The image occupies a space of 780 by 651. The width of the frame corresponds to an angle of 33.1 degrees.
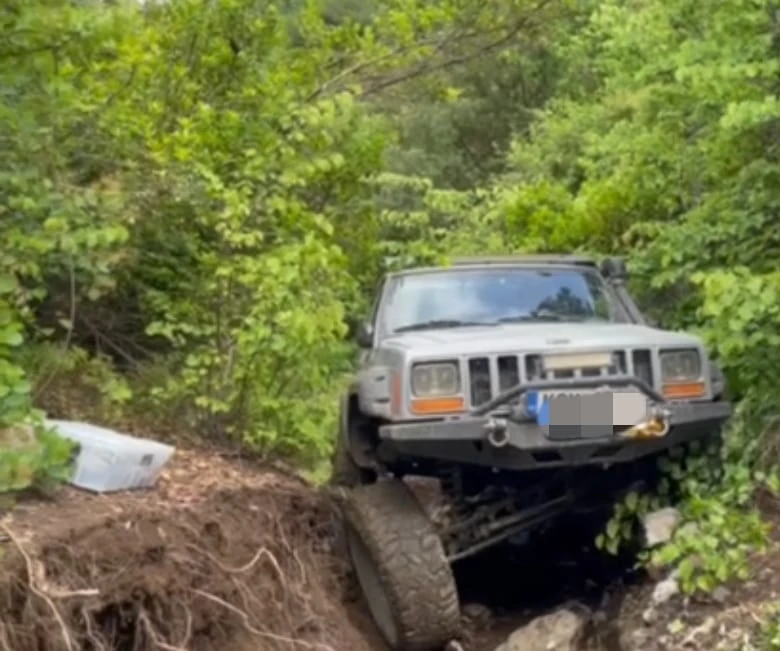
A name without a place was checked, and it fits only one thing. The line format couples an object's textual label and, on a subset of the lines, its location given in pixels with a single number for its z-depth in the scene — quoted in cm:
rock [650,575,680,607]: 587
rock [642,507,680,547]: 612
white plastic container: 570
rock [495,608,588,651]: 617
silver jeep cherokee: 593
